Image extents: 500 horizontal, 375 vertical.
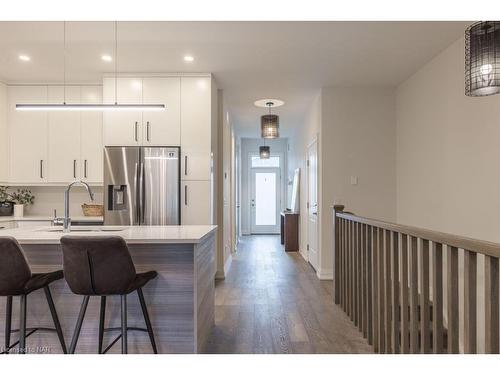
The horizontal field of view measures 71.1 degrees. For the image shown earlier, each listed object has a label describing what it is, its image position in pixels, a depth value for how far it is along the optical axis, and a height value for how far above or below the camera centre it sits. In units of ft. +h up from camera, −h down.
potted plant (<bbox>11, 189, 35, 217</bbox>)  15.72 -0.39
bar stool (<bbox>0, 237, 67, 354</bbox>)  6.57 -1.80
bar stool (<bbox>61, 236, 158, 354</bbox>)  6.48 -1.45
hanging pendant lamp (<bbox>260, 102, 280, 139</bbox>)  18.06 +3.18
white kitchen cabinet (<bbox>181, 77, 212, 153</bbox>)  14.11 +2.99
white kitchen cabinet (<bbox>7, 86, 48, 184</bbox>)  15.14 +1.89
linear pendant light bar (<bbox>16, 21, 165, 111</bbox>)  9.80 +2.31
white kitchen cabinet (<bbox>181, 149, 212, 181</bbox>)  14.07 +0.92
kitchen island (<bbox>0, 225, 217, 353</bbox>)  7.79 -2.62
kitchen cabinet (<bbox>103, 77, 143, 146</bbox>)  14.06 +2.50
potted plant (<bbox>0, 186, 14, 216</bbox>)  15.02 -0.66
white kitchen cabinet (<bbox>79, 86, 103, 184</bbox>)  15.14 +1.84
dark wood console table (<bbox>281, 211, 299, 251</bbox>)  23.98 -3.01
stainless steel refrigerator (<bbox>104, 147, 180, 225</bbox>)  13.67 +0.04
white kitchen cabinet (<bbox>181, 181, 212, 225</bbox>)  14.02 -0.65
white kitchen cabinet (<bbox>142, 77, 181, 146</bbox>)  14.08 +2.91
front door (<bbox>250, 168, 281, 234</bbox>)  32.91 -0.42
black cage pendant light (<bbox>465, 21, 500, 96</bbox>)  7.03 +2.64
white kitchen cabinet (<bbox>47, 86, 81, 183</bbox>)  15.15 +1.93
